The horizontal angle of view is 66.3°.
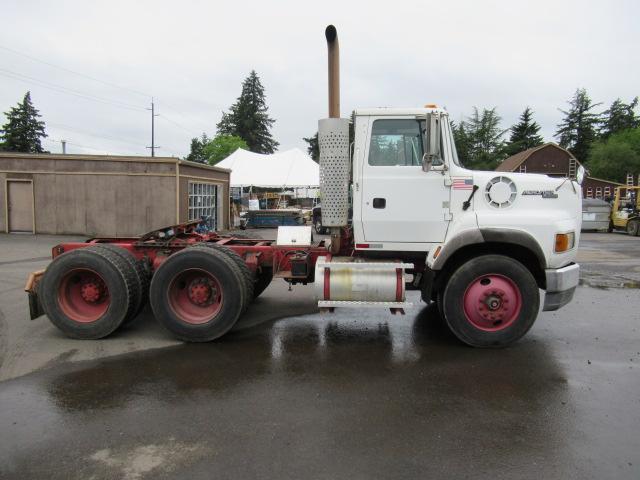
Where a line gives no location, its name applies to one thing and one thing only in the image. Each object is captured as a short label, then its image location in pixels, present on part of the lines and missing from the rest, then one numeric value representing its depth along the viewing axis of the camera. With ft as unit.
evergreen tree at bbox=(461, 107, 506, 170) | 205.16
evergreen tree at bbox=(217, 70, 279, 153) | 258.37
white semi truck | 18.37
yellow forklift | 82.79
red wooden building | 168.45
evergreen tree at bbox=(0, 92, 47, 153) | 188.14
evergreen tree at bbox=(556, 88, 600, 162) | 244.83
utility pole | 203.83
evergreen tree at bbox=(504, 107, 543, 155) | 220.84
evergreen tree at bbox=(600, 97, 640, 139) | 248.09
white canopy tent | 97.86
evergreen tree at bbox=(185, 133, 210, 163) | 323.37
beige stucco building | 62.49
